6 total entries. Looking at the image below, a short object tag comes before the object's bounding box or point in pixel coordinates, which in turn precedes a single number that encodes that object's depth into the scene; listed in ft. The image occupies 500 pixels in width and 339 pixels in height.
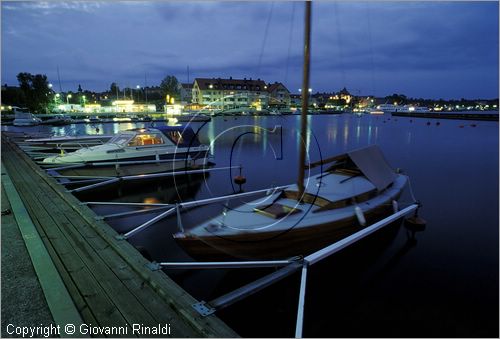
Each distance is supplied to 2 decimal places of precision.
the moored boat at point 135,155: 58.13
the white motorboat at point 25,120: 220.43
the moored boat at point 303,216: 25.54
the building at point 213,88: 355.15
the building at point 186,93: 398.87
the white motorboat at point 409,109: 585.38
